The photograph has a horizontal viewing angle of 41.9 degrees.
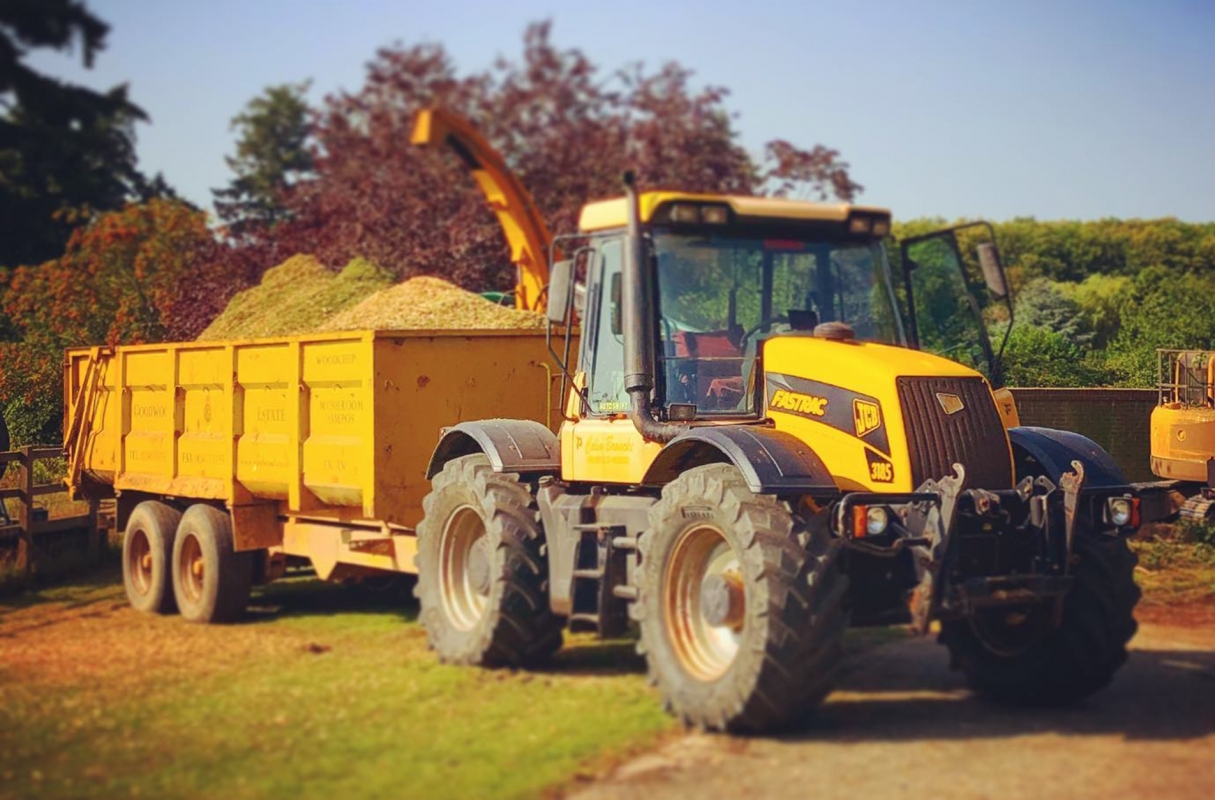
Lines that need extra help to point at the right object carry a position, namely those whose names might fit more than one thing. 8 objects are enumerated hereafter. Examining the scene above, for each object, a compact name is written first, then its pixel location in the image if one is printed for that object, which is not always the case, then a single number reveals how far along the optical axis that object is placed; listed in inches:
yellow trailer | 442.3
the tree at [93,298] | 917.8
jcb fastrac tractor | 321.4
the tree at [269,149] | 2161.7
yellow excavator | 610.9
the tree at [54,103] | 388.8
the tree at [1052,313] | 1063.6
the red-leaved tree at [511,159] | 1050.1
